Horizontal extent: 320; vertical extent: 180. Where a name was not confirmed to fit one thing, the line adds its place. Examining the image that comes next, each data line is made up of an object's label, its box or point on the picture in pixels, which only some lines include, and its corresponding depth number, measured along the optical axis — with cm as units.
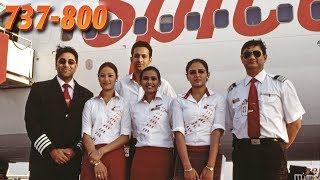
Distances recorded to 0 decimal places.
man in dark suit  493
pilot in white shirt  452
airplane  800
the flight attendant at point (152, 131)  472
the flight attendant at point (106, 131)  473
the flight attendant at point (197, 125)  452
